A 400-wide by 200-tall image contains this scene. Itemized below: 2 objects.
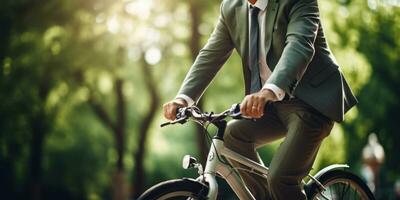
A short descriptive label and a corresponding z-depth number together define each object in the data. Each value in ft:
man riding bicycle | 15.28
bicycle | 13.85
